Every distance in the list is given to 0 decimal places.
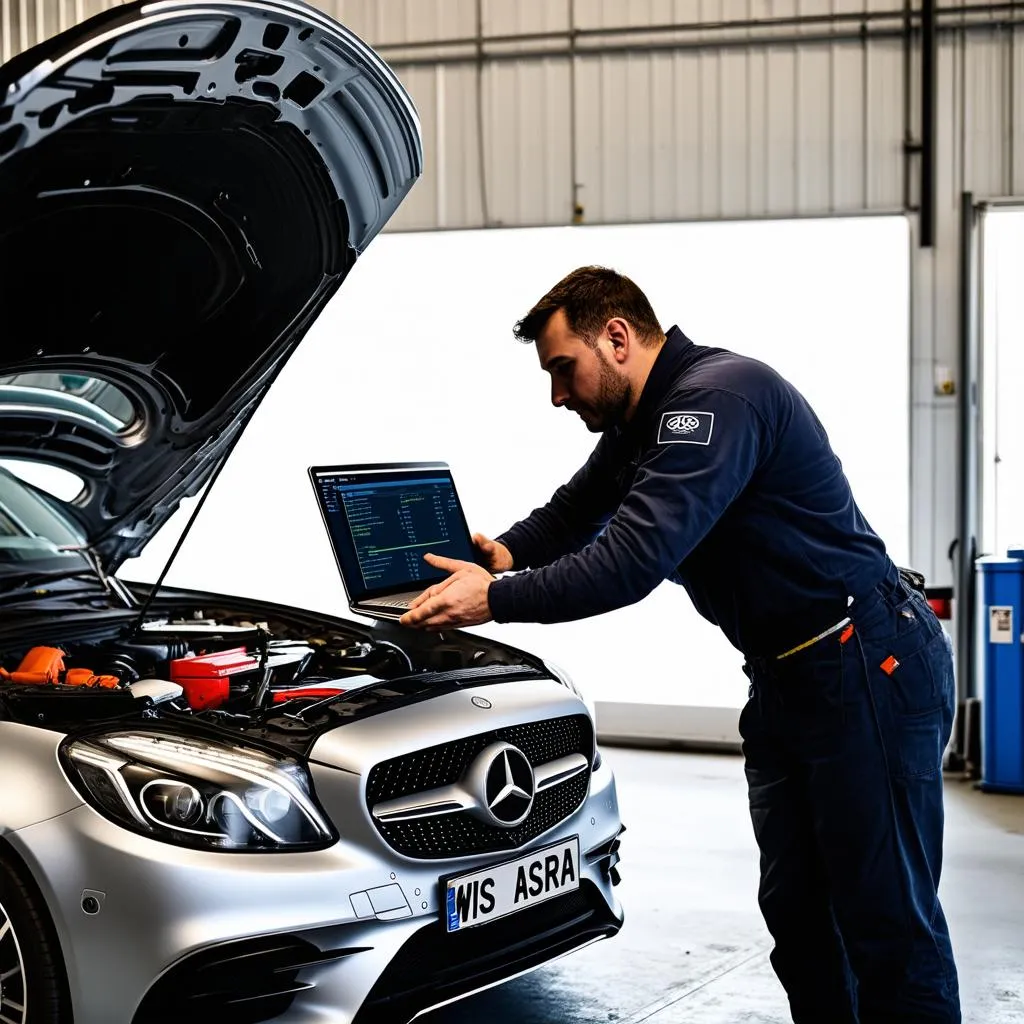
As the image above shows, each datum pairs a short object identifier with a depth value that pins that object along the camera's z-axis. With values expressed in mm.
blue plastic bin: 5531
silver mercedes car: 2320
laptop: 2803
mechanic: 2365
